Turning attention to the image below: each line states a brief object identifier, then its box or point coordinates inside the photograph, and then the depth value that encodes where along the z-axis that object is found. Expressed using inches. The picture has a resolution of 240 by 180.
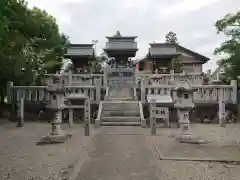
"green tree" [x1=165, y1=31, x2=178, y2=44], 879.0
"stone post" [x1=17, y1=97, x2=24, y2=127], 298.7
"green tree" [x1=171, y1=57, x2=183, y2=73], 656.2
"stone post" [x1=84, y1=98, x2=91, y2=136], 238.5
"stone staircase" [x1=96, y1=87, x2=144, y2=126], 297.3
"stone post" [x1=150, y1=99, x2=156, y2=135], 245.4
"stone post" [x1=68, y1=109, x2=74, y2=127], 296.6
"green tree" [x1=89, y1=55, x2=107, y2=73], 646.3
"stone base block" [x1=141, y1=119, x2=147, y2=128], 284.2
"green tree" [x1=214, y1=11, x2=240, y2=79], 374.6
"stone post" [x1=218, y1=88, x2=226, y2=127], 302.3
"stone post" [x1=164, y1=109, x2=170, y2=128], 289.8
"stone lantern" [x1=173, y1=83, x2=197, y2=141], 212.4
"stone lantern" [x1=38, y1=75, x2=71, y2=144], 209.8
